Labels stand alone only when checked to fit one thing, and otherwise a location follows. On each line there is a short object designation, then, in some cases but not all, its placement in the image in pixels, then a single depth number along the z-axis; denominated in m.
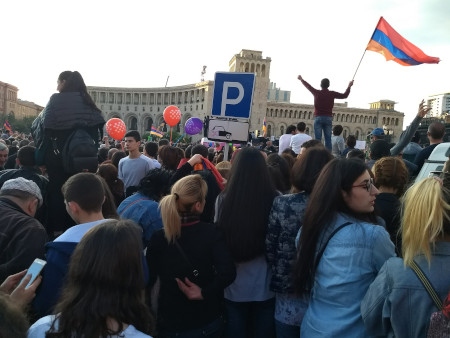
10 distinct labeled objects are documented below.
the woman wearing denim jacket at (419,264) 1.86
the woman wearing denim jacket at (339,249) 2.34
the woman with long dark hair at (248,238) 3.06
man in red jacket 8.05
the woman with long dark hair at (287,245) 3.00
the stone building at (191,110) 90.88
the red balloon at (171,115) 17.84
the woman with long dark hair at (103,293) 1.83
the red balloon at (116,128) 14.14
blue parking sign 5.63
